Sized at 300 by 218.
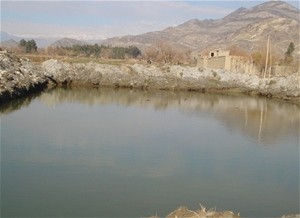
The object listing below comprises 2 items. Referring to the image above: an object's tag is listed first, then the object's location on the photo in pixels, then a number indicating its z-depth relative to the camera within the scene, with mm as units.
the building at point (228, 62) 37694
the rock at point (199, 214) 6445
